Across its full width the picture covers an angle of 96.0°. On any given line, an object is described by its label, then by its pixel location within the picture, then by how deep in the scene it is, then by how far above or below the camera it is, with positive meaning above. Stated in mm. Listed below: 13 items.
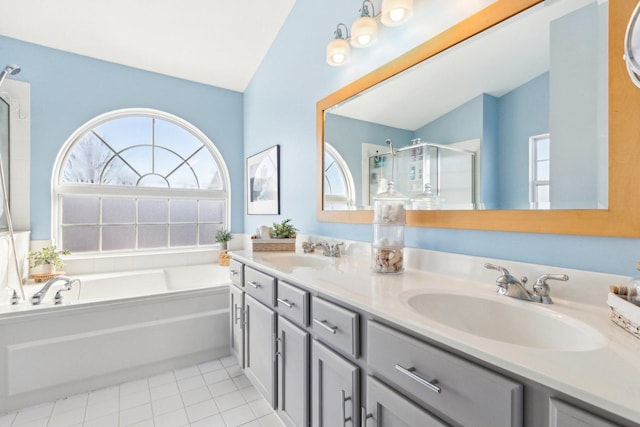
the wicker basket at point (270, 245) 2148 -239
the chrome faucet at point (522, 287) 878 -231
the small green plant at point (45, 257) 2453 -396
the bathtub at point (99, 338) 1750 -871
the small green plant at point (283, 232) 2229 -146
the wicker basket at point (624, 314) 628 -227
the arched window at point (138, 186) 2807 +281
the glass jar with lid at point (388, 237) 1326 -116
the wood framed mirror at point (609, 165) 796 +139
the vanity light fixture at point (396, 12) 1354 +968
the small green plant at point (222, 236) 3344 -271
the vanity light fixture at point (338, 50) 1764 +1006
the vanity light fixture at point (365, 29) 1551 +1002
